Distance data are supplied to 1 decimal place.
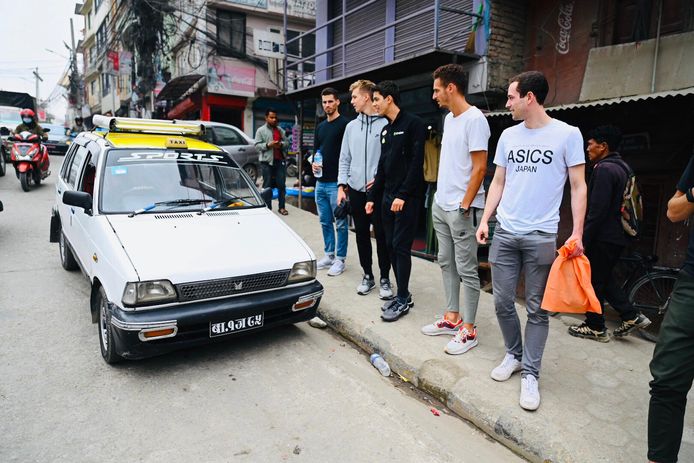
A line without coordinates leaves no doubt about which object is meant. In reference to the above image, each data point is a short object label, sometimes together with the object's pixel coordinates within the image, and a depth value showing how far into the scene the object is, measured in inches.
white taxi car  128.7
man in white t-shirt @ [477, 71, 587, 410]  114.9
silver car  467.5
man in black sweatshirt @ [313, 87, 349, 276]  211.0
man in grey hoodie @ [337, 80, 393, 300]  186.5
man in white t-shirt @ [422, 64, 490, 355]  140.7
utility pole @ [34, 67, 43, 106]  2348.7
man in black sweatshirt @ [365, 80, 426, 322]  162.7
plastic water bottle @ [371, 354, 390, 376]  147.2
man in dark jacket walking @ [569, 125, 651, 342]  159.5
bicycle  180.2
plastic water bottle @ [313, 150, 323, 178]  214.3
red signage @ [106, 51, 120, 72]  1011.2
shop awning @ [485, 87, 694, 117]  175.1
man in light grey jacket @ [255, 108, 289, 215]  349.7
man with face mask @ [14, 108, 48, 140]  456.1
